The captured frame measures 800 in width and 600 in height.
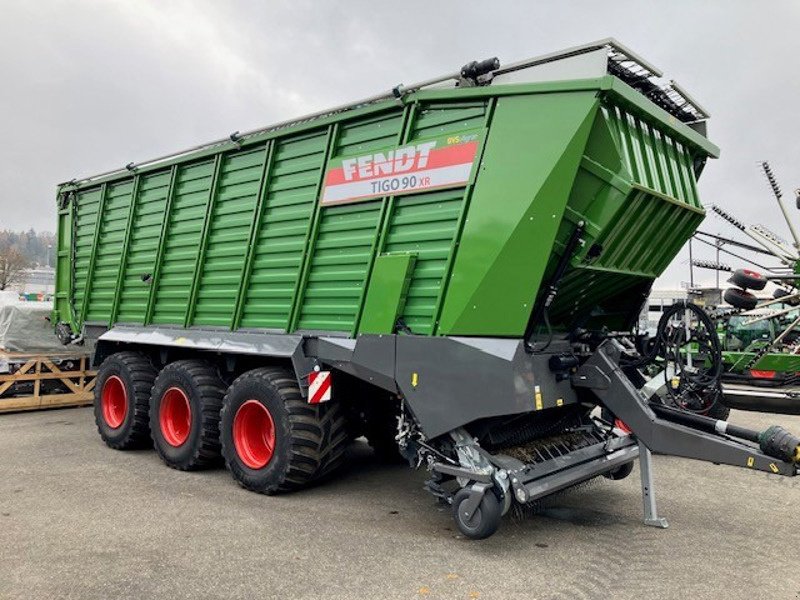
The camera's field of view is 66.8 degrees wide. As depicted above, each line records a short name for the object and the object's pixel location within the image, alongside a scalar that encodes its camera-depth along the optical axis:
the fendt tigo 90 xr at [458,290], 4.19
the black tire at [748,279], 5.23
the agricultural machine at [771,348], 8.55
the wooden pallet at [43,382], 9.70
